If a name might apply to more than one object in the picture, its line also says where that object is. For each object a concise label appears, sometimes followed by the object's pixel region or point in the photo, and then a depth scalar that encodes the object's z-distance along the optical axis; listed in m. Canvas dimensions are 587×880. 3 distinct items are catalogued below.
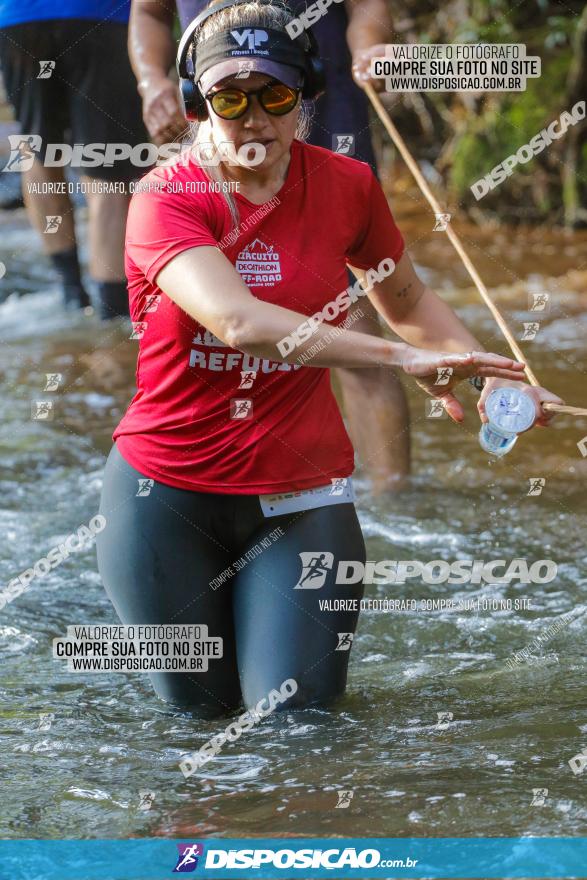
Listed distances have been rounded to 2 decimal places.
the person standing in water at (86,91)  11.38
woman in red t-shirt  5.63
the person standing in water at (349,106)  9.00
